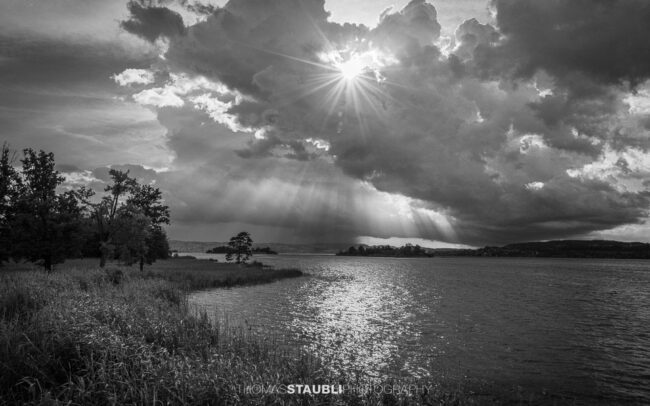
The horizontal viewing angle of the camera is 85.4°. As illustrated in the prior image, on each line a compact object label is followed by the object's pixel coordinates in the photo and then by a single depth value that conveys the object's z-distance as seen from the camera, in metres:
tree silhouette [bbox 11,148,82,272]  43.84
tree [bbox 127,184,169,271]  73.69
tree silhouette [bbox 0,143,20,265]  44.75
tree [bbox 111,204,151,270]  58.38
